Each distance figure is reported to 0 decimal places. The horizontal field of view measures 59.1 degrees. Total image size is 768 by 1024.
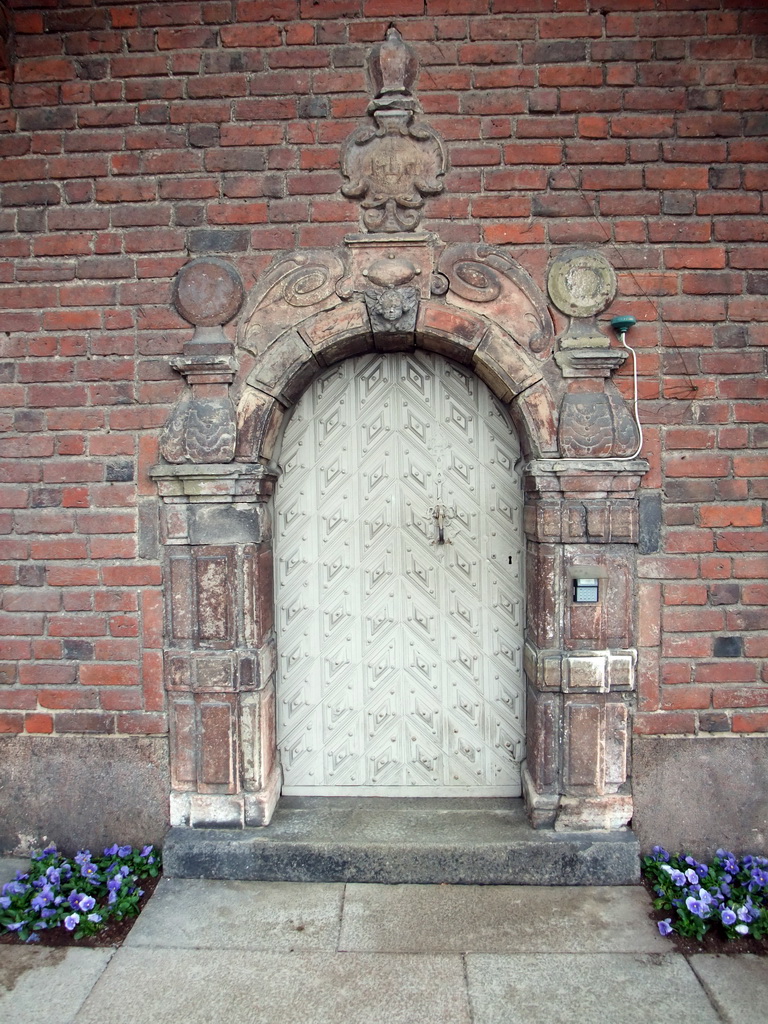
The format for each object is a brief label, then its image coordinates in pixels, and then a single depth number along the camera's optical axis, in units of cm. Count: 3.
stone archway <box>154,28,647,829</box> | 306
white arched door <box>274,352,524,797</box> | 340
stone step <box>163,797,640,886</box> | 304
